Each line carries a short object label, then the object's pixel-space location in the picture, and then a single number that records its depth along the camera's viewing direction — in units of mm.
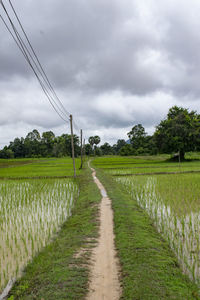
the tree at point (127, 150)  72375
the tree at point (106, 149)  94338
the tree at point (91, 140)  98062
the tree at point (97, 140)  102962
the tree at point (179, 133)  32188
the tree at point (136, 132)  85625
